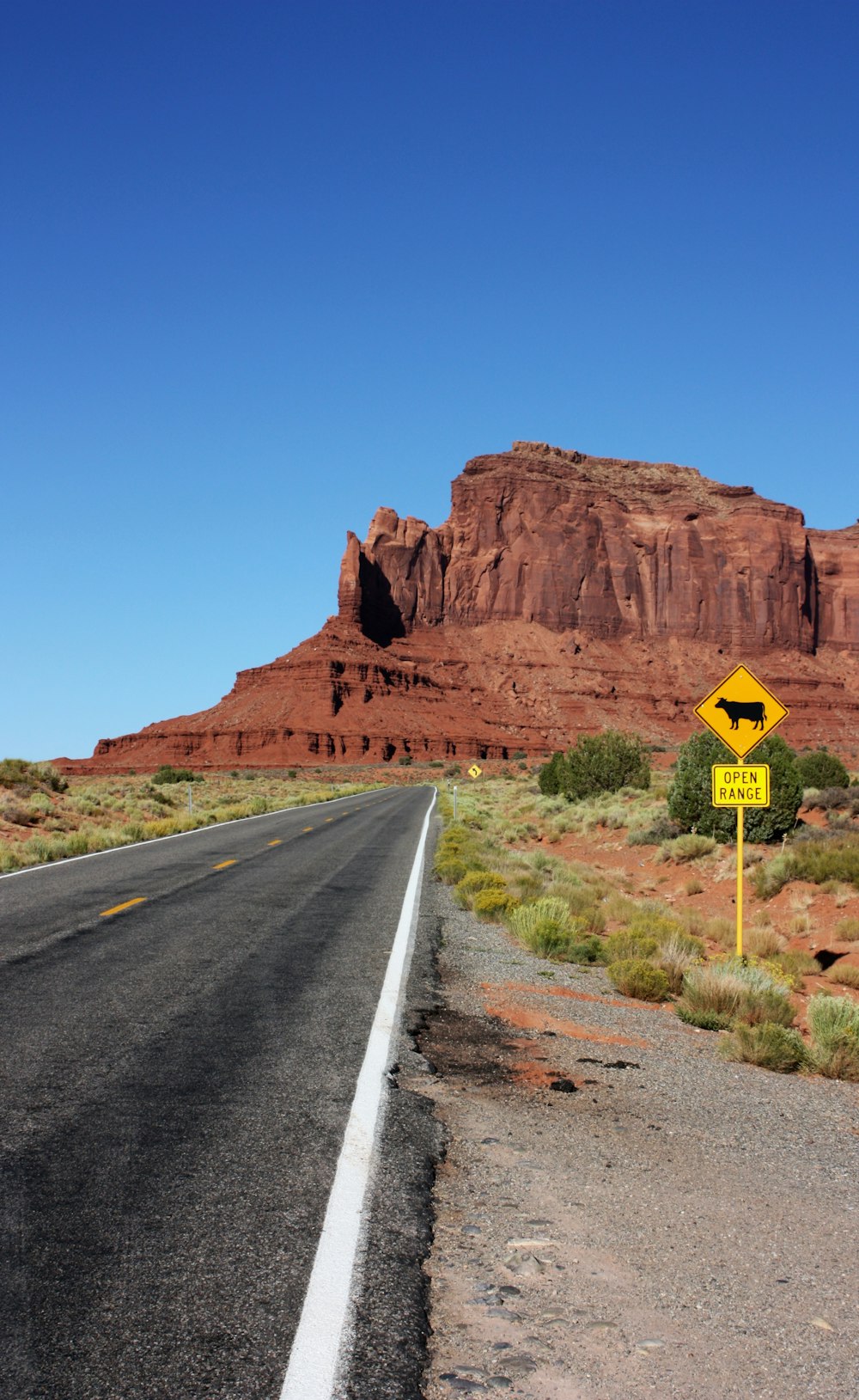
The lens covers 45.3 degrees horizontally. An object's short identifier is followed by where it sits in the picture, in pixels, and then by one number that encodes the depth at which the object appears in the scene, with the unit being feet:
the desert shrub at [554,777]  145.48
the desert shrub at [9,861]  61.36
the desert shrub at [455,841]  71.89
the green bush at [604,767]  133.69
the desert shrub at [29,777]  105.60
